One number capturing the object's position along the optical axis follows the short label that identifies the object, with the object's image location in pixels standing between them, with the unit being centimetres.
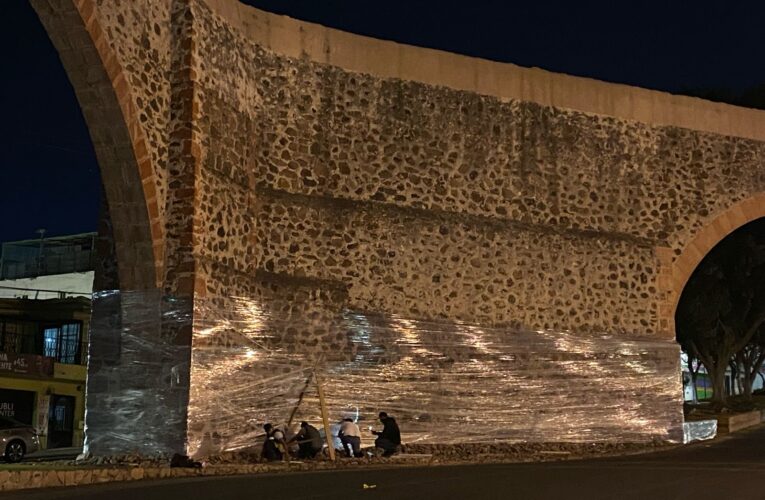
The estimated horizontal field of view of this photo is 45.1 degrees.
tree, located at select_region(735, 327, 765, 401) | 2841
